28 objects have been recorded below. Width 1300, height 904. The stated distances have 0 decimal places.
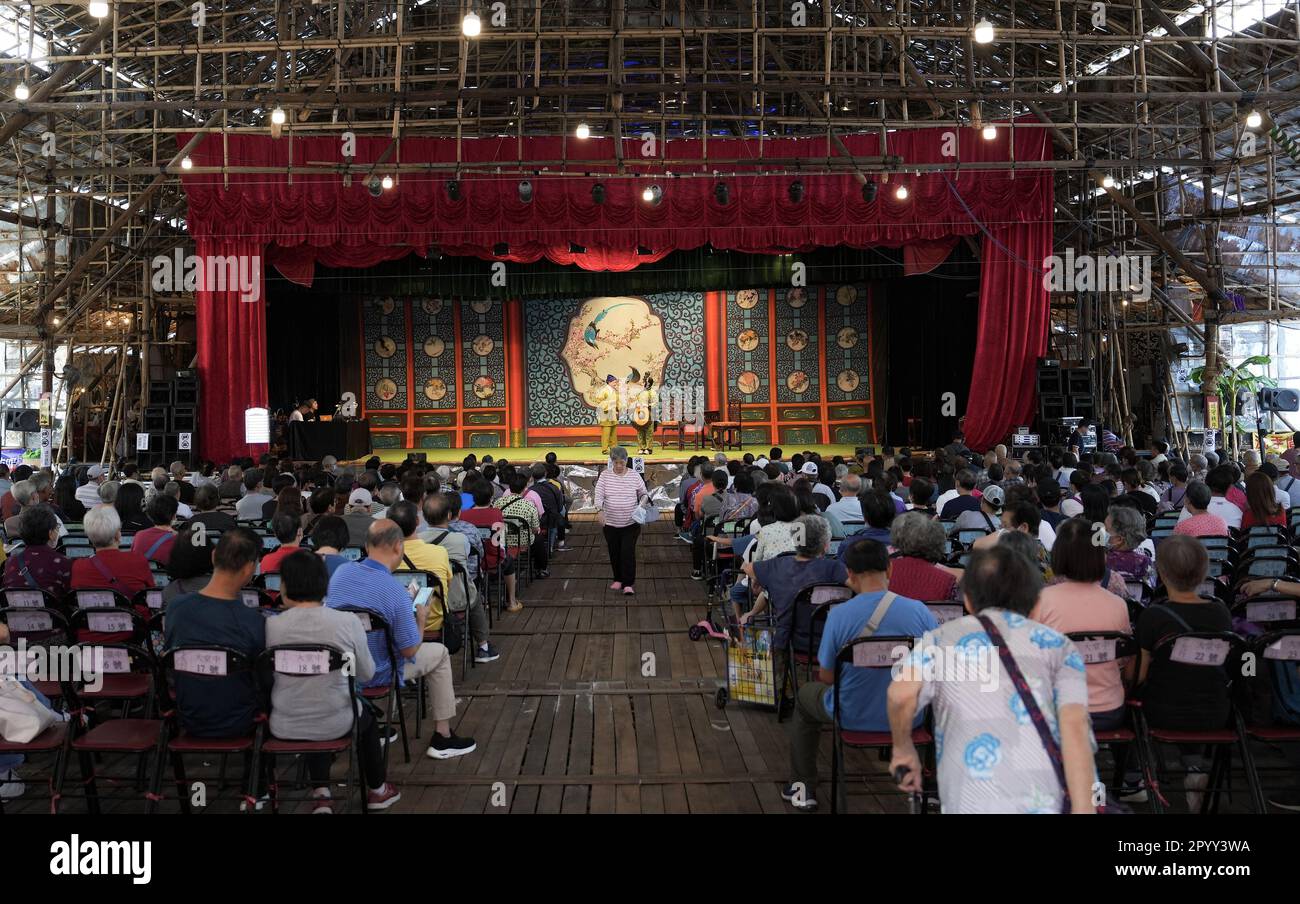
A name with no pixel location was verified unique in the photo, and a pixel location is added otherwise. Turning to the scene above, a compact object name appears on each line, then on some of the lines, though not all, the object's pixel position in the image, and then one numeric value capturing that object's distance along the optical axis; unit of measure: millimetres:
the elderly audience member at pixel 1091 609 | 3375
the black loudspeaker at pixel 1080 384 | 14219
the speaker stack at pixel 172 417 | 14625
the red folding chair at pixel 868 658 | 3207
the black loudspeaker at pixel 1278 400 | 14172
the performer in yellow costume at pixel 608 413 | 15875
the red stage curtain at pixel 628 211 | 14195
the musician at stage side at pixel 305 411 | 16047
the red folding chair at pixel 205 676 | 3256
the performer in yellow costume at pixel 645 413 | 16203
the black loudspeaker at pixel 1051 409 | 14180
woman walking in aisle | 7875
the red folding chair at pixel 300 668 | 3252
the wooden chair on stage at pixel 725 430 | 17281
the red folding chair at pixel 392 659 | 3889
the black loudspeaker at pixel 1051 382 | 14250
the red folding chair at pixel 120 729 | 3424
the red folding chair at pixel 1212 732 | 3229
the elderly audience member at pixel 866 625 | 3297
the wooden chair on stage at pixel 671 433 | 17844
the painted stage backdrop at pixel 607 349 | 19453
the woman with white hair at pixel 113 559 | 4637
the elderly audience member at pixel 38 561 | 4648
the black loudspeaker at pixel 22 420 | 14594
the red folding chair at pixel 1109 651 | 3303
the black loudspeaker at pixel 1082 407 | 14133
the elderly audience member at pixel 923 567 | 4188
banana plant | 17484
